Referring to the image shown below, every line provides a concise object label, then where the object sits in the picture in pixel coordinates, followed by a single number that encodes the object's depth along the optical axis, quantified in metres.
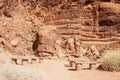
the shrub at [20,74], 3.02
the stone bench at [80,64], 5.67
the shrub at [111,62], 5.16
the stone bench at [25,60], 6.36
